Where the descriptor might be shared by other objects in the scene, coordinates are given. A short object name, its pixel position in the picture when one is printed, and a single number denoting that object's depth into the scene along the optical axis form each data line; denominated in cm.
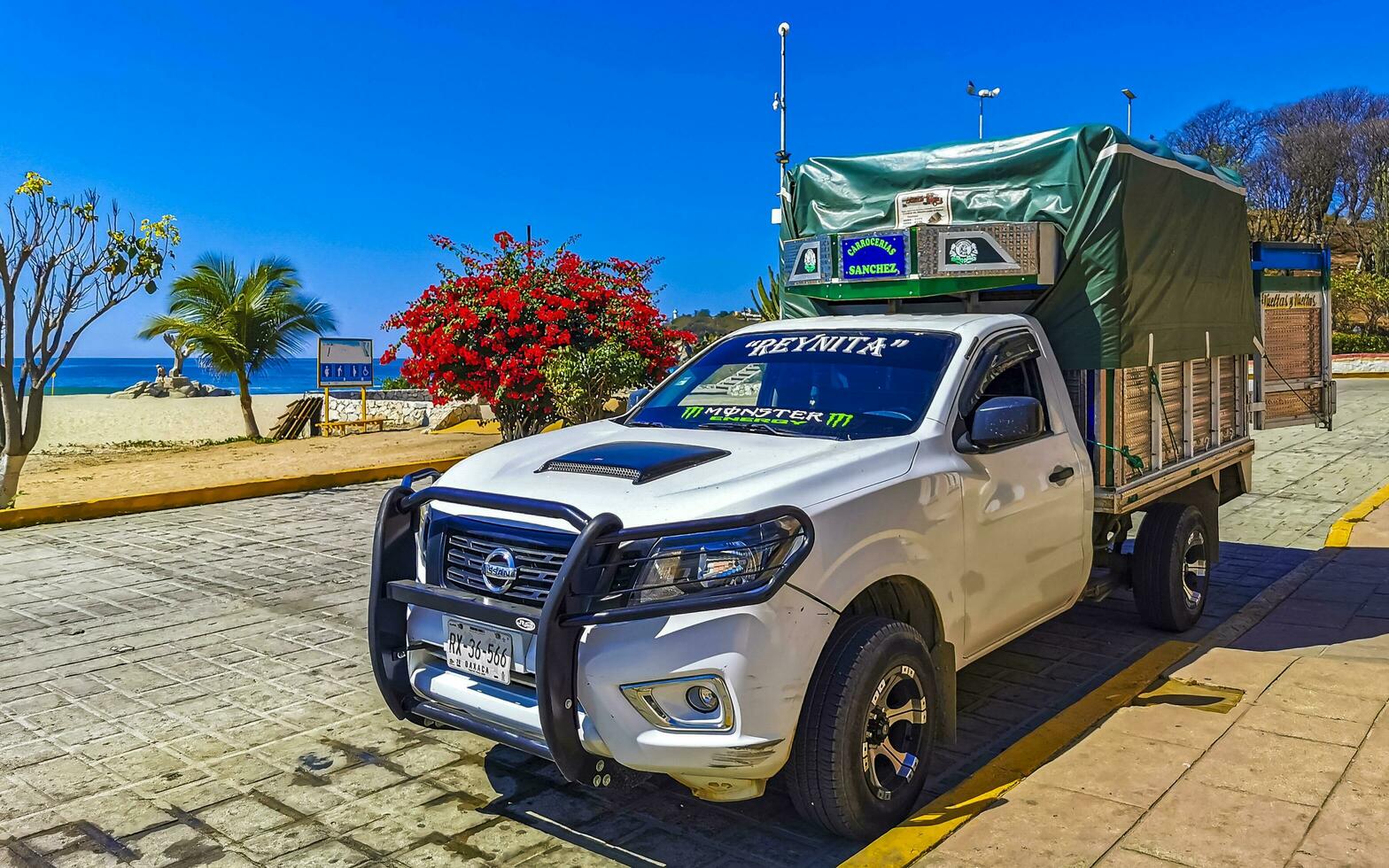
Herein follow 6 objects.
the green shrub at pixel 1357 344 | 4375
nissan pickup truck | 344
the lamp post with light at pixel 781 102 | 3262
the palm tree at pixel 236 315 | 2305
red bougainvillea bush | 1353
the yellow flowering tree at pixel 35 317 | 1193
